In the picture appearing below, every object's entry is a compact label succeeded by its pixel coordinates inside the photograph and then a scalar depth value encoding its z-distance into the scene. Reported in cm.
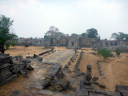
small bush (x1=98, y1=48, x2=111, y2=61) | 1555
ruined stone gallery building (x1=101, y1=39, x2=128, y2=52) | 3608
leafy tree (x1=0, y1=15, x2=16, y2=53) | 1443
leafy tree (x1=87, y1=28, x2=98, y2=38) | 4889
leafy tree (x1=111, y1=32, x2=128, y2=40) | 4899
